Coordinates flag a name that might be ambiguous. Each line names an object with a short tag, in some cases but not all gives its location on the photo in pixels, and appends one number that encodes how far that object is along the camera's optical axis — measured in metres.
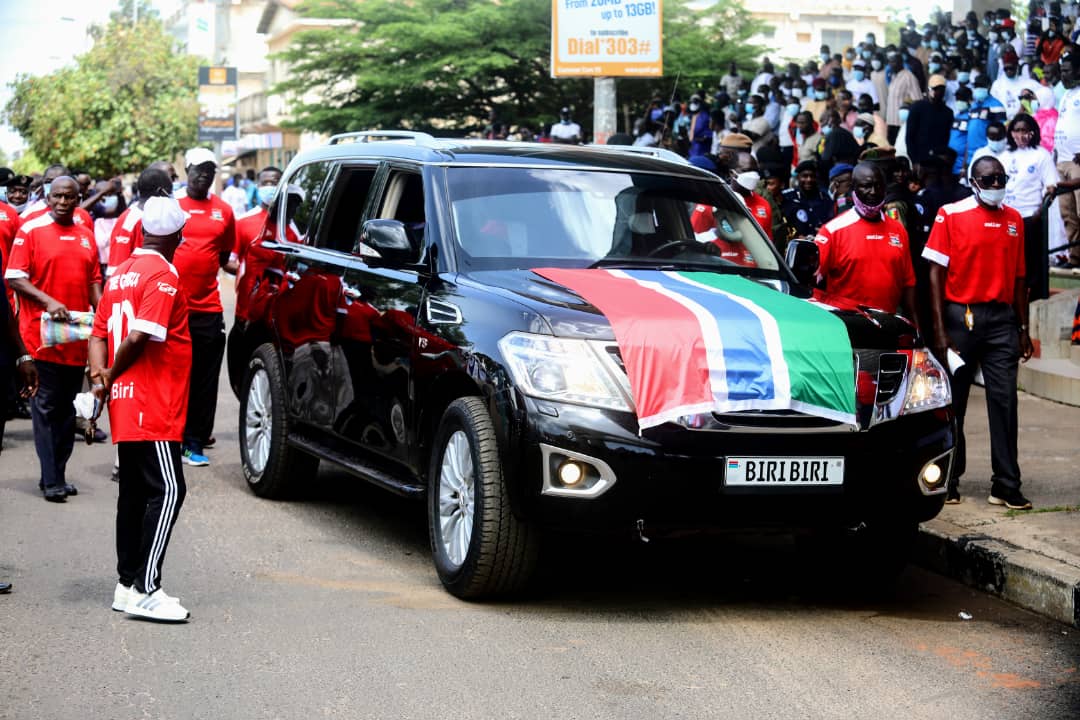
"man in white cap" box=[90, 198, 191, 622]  6.41
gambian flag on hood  6.23
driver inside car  7.84
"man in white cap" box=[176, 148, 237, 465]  10.45
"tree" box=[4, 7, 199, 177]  65.50
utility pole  18.59
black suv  6.26
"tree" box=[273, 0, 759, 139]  33.28
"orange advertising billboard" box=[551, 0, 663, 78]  18.77
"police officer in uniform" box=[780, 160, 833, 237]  12.65
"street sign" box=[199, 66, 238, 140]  49.44
